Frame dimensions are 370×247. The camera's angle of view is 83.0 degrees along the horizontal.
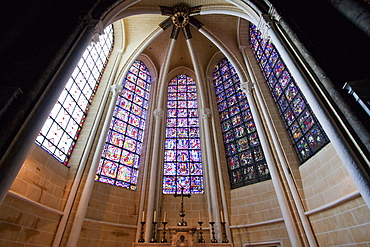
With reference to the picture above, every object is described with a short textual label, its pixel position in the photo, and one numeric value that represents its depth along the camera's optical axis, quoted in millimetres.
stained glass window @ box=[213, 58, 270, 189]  6828
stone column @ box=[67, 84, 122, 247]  4661
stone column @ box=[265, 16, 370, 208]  2531
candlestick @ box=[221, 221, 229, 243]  4967
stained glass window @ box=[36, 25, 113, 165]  5238
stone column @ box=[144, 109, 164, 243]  5907
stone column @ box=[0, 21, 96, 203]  2439
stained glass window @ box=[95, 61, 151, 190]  6797
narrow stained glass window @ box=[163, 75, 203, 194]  7418
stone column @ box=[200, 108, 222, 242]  6012
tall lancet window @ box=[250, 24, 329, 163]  5207
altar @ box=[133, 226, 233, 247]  4535
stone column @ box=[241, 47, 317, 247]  4547
